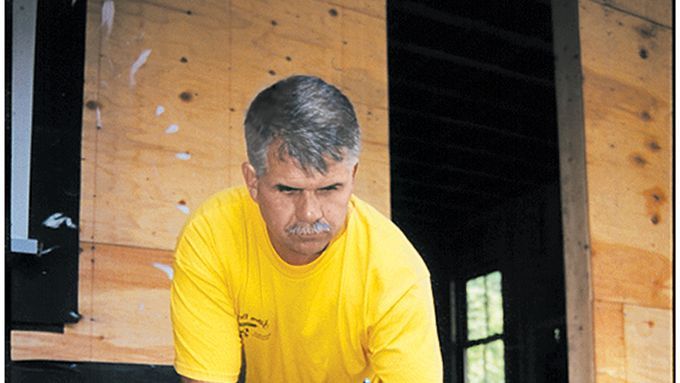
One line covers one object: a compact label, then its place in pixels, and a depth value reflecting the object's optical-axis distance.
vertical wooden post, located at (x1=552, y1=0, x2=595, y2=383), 5.04
